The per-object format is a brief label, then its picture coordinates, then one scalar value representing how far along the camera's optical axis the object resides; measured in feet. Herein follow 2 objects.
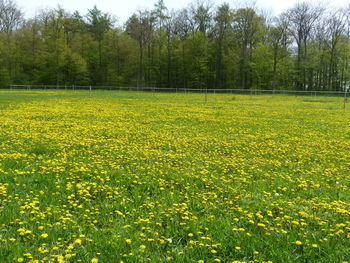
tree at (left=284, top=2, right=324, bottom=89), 194.80
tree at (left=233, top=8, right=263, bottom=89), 200.13
